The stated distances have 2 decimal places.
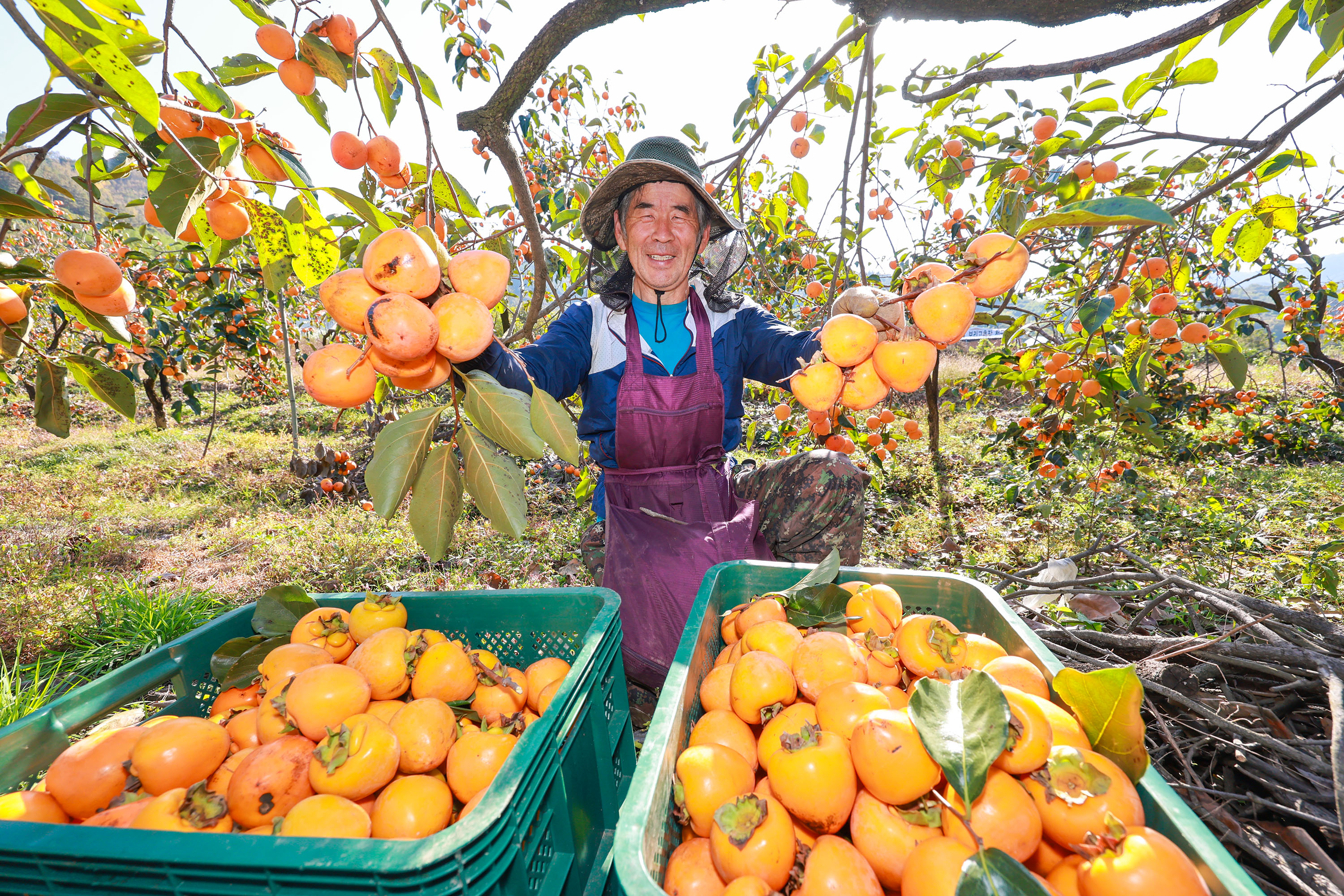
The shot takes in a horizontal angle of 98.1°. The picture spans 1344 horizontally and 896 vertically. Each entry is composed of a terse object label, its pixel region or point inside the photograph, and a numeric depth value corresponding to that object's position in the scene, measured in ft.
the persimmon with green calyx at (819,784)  2.49
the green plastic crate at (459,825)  2.06
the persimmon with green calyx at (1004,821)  2.22
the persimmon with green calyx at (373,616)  3.94
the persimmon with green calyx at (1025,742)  2.40
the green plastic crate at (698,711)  2.04
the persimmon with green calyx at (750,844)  2.25
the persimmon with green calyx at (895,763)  2.37
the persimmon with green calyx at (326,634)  3.76
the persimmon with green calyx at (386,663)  3.43
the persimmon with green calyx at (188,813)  2.52
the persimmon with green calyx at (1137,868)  1.89
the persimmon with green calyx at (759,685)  3.05
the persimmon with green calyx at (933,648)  3.17
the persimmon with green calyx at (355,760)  2.69
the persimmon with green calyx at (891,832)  2.32
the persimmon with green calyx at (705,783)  2.52
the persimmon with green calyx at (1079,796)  2.22
